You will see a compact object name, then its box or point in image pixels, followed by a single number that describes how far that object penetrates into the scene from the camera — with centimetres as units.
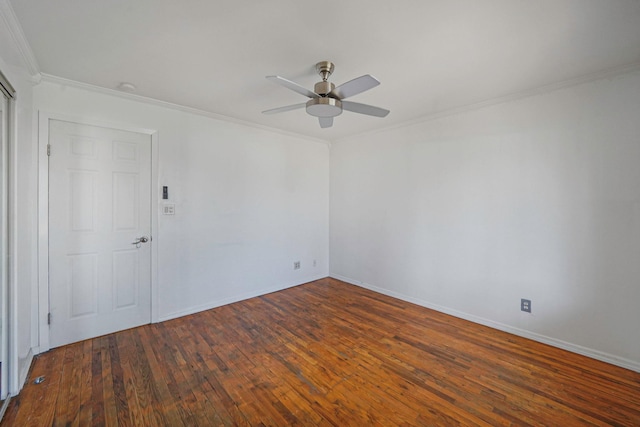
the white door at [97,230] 249
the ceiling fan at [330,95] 187
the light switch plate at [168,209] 307
